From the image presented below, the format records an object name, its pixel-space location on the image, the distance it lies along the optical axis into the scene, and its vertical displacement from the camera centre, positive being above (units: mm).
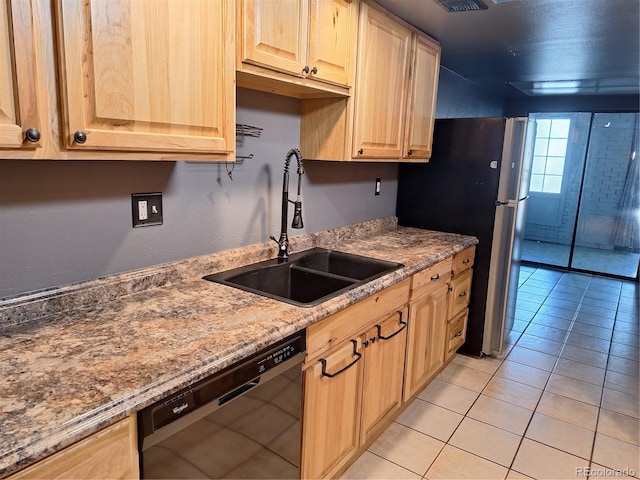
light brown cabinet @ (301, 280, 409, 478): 1562 -860
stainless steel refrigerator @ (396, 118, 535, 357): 2854 -216
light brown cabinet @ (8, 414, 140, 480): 806 -588
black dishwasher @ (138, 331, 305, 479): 1007 -691
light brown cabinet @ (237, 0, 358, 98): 1487 +427
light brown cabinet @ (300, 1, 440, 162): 2107 +296
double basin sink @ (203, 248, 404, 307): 1865 -512
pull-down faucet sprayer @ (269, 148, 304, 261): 1986 -238
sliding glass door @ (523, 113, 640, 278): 5406 -263
